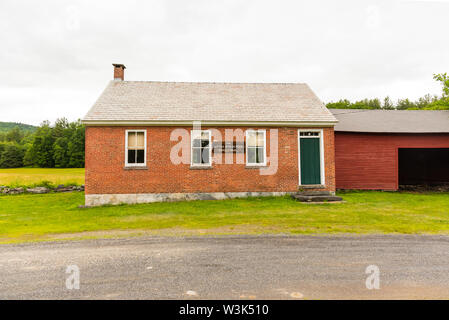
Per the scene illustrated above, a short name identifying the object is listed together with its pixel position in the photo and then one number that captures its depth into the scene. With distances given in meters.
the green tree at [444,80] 28.50
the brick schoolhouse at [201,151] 12.65
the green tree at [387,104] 68.06
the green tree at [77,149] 58.50
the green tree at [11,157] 68.25
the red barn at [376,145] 15.90
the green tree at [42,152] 62.12
